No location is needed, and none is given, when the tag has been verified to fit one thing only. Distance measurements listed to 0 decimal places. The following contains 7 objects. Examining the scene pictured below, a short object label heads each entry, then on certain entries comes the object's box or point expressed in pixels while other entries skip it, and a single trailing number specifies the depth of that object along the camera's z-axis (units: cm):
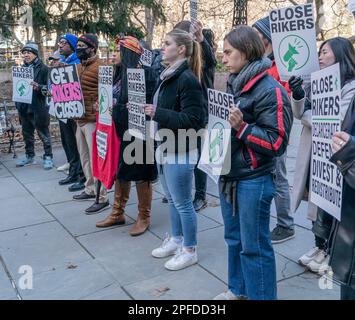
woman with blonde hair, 352
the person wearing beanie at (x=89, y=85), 528
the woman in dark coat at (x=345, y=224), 212
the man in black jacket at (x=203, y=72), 408
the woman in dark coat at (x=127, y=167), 426
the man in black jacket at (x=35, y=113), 764
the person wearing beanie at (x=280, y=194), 397
